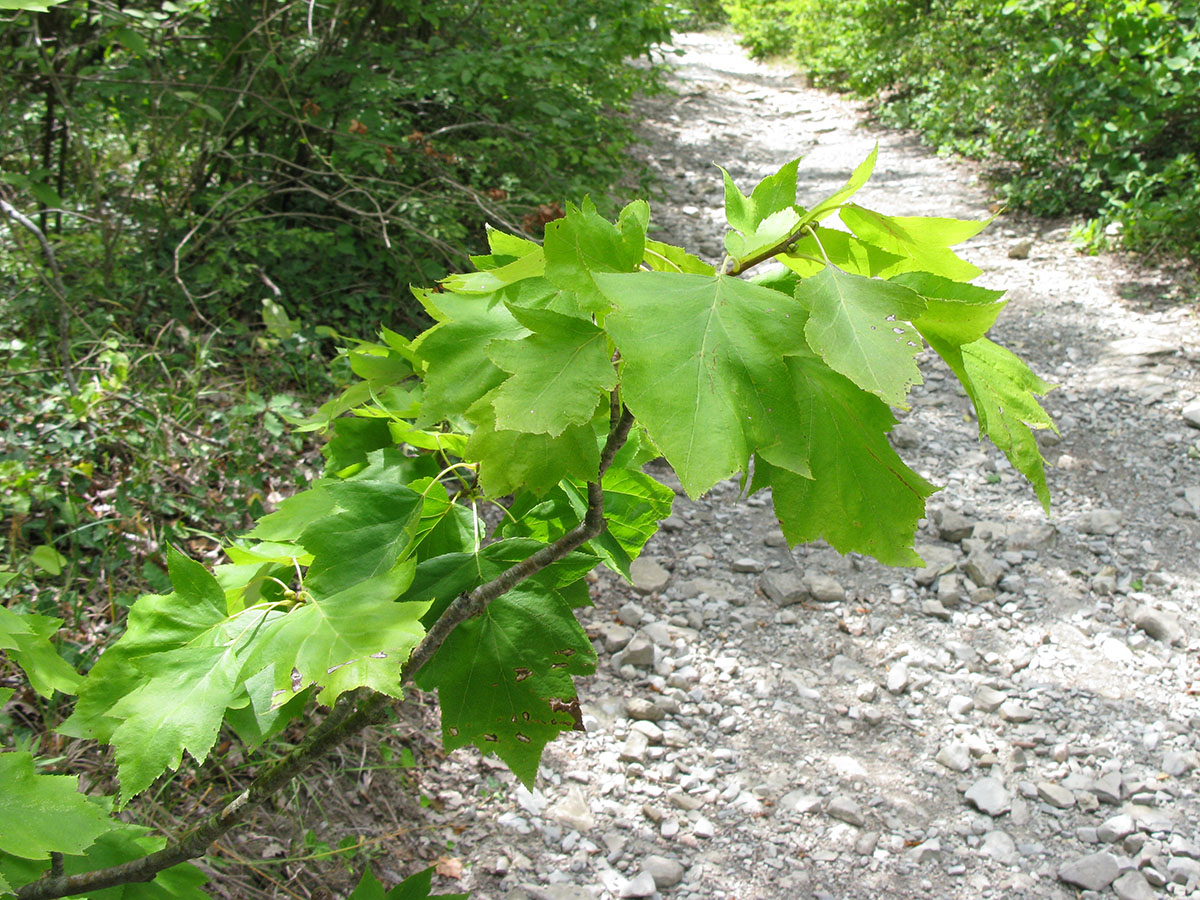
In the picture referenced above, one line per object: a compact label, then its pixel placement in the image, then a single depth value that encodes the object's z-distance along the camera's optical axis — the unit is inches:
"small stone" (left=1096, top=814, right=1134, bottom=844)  96.7
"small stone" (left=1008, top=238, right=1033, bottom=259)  234.7
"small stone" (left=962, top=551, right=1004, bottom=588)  134.0
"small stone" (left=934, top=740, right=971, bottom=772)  105.8
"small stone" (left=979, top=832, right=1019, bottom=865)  94.5
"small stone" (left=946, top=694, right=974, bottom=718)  113.5
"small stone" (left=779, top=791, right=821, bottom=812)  99.0
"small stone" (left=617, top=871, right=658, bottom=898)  87.4
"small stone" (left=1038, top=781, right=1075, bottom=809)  100.7
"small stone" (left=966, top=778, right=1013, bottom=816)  100.2
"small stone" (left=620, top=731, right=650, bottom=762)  104.9
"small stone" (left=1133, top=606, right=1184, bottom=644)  124.4
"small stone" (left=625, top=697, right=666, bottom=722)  110.7
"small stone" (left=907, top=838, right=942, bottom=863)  93.8
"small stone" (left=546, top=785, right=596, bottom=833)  96.3
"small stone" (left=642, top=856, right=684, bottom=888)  89.0
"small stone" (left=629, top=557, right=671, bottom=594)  133.2
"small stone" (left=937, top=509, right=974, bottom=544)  144.7
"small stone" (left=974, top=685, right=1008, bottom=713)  114.8
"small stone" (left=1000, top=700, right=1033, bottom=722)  112.8
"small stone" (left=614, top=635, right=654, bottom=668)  118.9
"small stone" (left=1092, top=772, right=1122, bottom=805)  102.0
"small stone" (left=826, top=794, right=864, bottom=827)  98.0
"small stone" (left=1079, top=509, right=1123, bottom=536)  144.9
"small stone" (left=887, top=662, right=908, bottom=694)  117.0
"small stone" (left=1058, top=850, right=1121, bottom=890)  90.6
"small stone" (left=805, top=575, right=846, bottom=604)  132.8
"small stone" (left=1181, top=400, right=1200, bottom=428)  165.5
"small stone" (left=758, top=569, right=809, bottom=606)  131.9
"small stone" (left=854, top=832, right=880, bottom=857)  94.7
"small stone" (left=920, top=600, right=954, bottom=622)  129.6
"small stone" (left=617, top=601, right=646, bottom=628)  126.3
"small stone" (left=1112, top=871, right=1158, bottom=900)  89.3
